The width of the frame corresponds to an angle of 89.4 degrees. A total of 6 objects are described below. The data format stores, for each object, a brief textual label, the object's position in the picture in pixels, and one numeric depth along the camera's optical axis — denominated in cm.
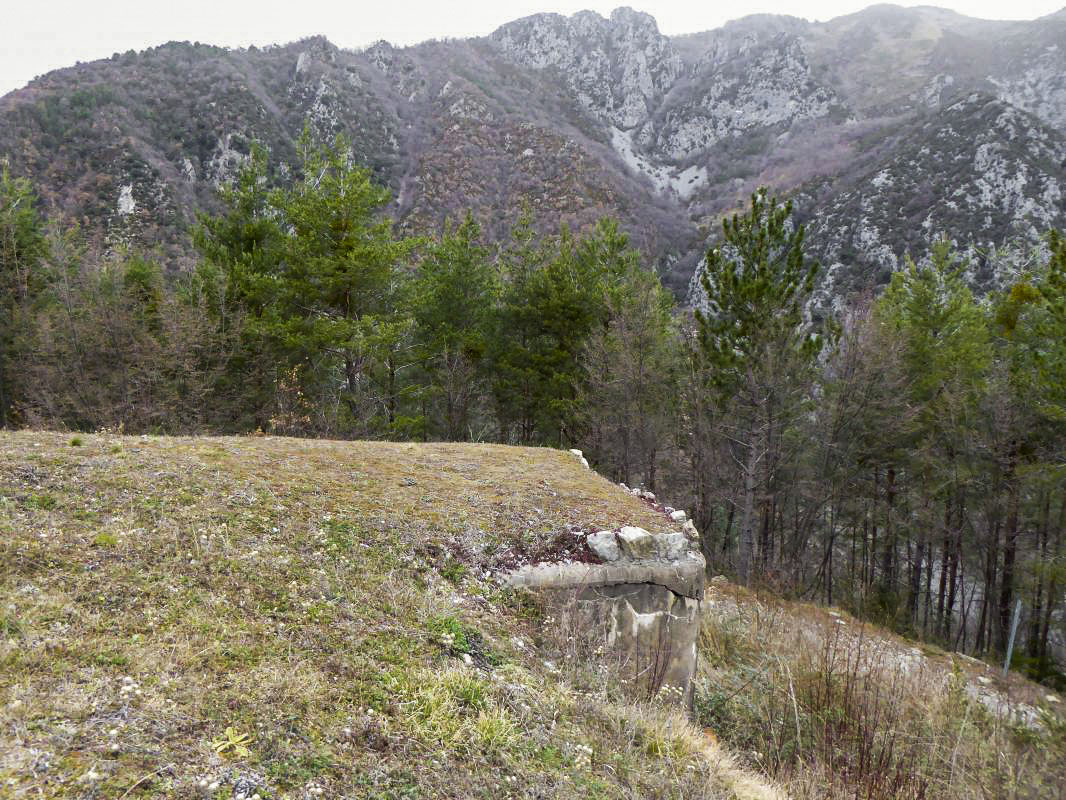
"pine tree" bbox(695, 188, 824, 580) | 1270
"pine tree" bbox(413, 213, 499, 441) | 1608
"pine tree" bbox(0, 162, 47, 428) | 1587
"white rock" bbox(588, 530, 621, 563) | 544
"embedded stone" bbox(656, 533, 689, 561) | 569
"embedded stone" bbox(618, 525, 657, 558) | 554
